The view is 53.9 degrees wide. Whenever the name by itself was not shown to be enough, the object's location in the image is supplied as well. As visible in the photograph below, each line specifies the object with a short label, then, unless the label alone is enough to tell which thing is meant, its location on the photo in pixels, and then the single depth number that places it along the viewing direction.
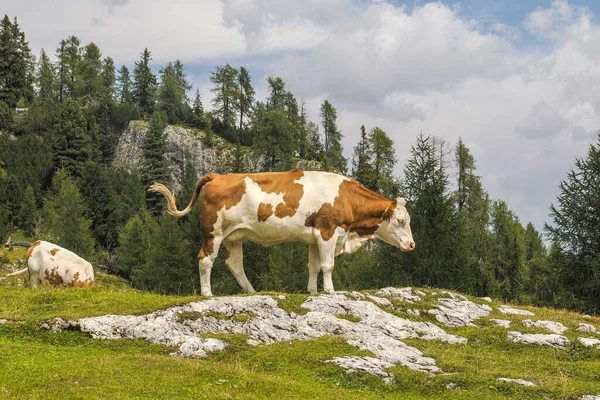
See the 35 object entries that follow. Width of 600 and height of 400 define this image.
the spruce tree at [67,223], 57.78
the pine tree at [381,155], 93.44
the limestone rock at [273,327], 12.08
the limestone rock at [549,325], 15.92
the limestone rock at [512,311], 18.22
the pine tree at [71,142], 88.94
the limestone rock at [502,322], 16.00
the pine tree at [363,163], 90.94
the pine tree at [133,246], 64.88
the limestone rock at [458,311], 16.45
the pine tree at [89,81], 131.50
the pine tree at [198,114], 126.00
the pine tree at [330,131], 122.25
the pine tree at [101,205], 78.69
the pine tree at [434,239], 40.75
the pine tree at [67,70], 134.25
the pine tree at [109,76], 137.50
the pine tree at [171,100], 130.12
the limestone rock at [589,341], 14.12
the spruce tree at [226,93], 126.69
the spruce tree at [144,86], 136.56
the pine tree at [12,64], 112.31
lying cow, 20.53
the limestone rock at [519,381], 10.74
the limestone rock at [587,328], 16.34
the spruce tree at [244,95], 128.12
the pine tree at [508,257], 66.75
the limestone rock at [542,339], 14.31
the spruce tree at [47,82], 132.88
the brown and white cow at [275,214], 16.38
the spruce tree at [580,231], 37.03
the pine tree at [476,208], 56.19
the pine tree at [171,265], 51.34
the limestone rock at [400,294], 17.49
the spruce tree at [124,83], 143.66
